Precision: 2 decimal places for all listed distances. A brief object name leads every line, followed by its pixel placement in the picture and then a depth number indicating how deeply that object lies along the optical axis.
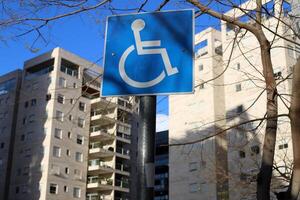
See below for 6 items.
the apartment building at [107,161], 52.81
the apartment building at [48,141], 49.06
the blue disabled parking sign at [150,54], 3.83
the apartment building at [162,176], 80.12
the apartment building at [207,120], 45.75
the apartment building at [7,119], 53.41
